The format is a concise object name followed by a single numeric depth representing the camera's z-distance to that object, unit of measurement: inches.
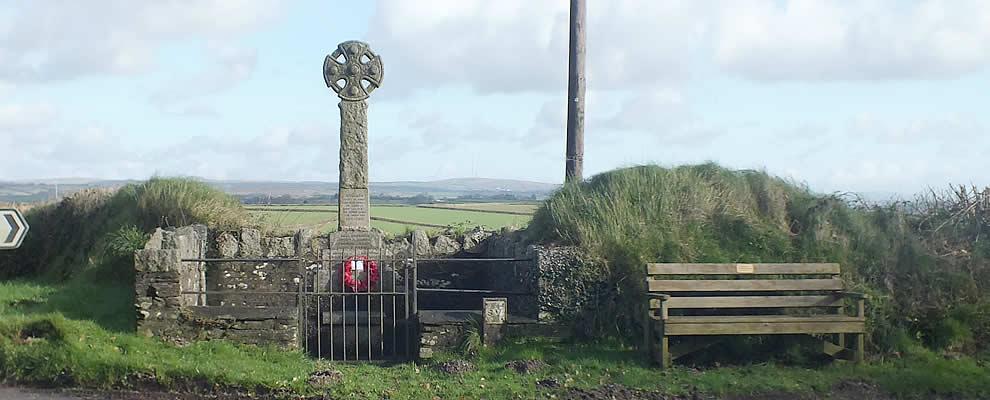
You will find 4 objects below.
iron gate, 434.9
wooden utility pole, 557.6
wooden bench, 342.0
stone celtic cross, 564.7
